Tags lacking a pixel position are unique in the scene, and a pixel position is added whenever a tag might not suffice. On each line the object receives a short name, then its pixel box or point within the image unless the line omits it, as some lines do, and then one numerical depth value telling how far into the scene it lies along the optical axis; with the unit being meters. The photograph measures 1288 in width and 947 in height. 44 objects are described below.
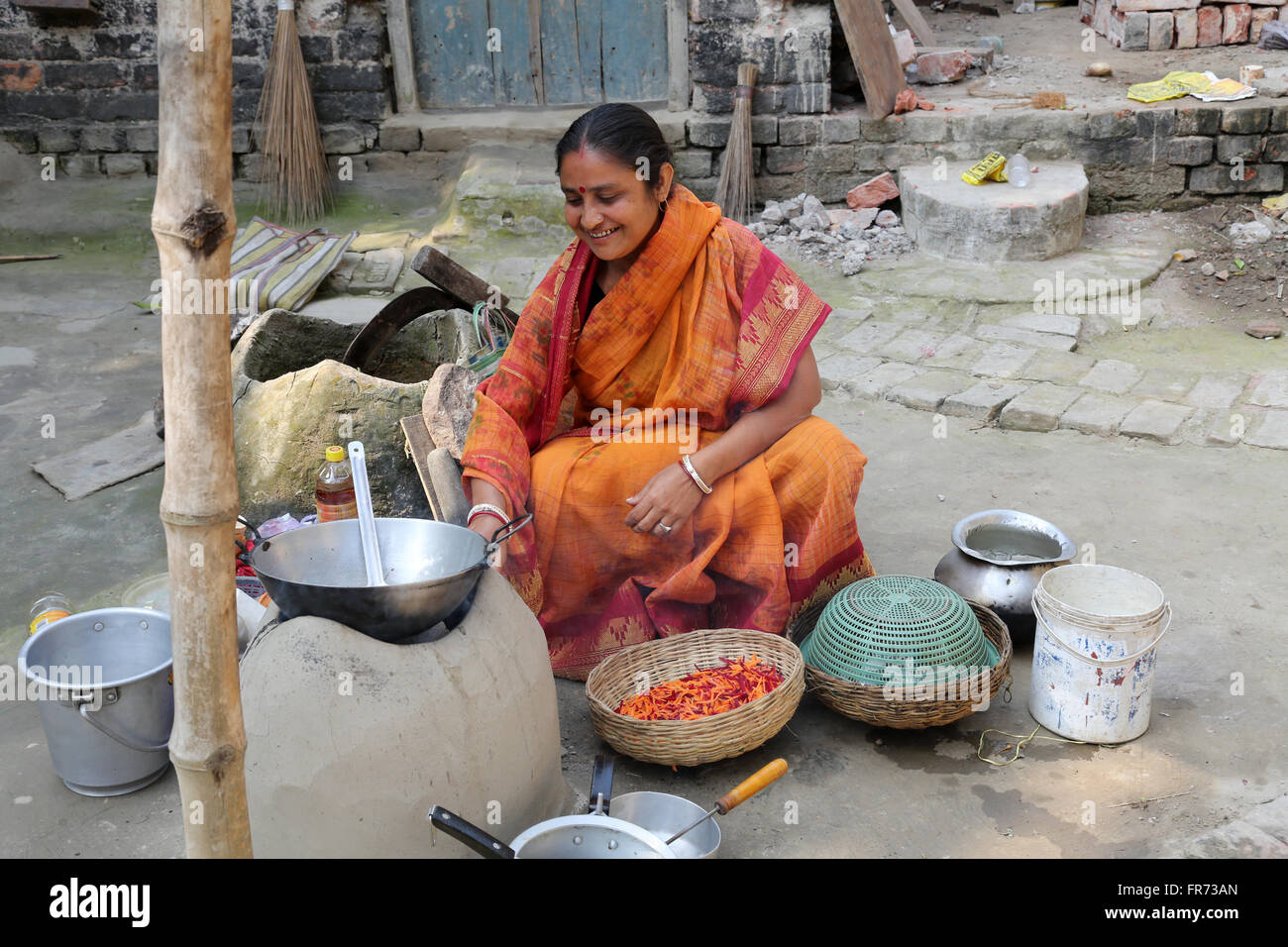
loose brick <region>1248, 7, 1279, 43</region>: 7.79
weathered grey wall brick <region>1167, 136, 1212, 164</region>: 6.61
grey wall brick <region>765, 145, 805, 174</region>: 6.98
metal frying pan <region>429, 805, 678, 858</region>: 2.23
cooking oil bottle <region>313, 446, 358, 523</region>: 3.23
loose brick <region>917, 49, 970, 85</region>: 7.41
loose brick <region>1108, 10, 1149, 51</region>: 7.96
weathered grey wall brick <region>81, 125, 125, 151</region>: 7.43
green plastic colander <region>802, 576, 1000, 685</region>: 2.78
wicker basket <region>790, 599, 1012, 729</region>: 2.75
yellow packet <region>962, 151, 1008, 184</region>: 6.32
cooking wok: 2.15
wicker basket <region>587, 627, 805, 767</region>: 2.63
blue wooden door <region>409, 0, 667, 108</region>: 7.20
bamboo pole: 1.45
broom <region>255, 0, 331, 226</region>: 7.01
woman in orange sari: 2.99
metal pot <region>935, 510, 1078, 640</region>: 3.15
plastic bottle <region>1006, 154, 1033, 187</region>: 6.37
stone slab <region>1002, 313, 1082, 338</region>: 5.38
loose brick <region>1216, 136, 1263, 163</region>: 6.61
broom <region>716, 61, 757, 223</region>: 6.78
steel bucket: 2.61
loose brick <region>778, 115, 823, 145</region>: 6.90
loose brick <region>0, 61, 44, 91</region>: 7.34
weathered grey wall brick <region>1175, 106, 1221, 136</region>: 6.57
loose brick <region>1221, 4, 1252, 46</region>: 7.84
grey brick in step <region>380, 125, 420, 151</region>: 7.28
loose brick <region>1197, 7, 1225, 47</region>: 7.86
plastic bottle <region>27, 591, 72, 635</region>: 3.01
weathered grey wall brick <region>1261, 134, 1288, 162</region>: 6.59
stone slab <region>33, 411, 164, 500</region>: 4.27
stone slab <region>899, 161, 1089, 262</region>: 6.01
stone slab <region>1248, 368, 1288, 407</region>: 4.61
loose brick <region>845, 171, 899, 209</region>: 6.80
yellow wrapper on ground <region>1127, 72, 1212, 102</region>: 6.73
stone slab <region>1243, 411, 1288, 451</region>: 4.29
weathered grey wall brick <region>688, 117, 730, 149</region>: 6.96
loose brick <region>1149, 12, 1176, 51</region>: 7.91
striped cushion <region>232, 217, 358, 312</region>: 5.67
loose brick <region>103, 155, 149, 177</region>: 7.50
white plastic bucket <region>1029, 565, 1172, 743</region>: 2.72
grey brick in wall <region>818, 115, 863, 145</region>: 6.85
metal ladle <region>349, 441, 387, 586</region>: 2.33
